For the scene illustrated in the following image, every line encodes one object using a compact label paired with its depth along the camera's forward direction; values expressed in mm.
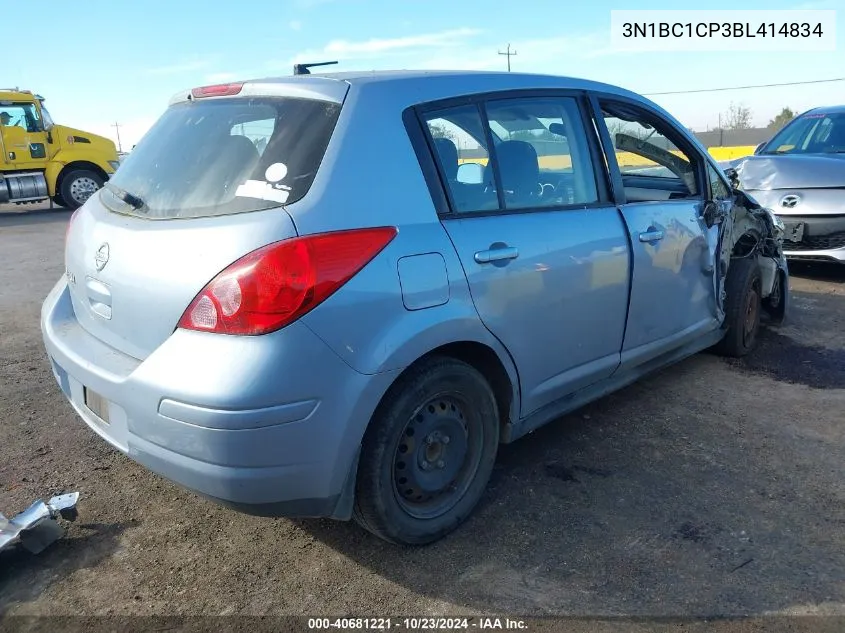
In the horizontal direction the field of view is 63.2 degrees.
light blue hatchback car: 2070
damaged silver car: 6328
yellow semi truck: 15461
